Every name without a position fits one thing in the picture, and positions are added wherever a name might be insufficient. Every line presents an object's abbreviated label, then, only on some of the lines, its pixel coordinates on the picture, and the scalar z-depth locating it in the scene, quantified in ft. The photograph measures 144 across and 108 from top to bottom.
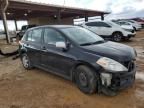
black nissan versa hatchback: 7.71
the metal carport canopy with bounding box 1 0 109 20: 37.60
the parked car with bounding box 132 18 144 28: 54.65
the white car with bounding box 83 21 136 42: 25.80
